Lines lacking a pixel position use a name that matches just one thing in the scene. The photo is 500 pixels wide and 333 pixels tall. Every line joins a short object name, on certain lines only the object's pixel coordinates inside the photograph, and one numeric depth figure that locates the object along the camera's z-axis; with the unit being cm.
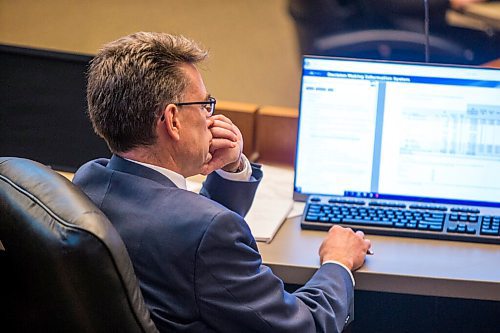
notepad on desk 394
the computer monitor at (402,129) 413
